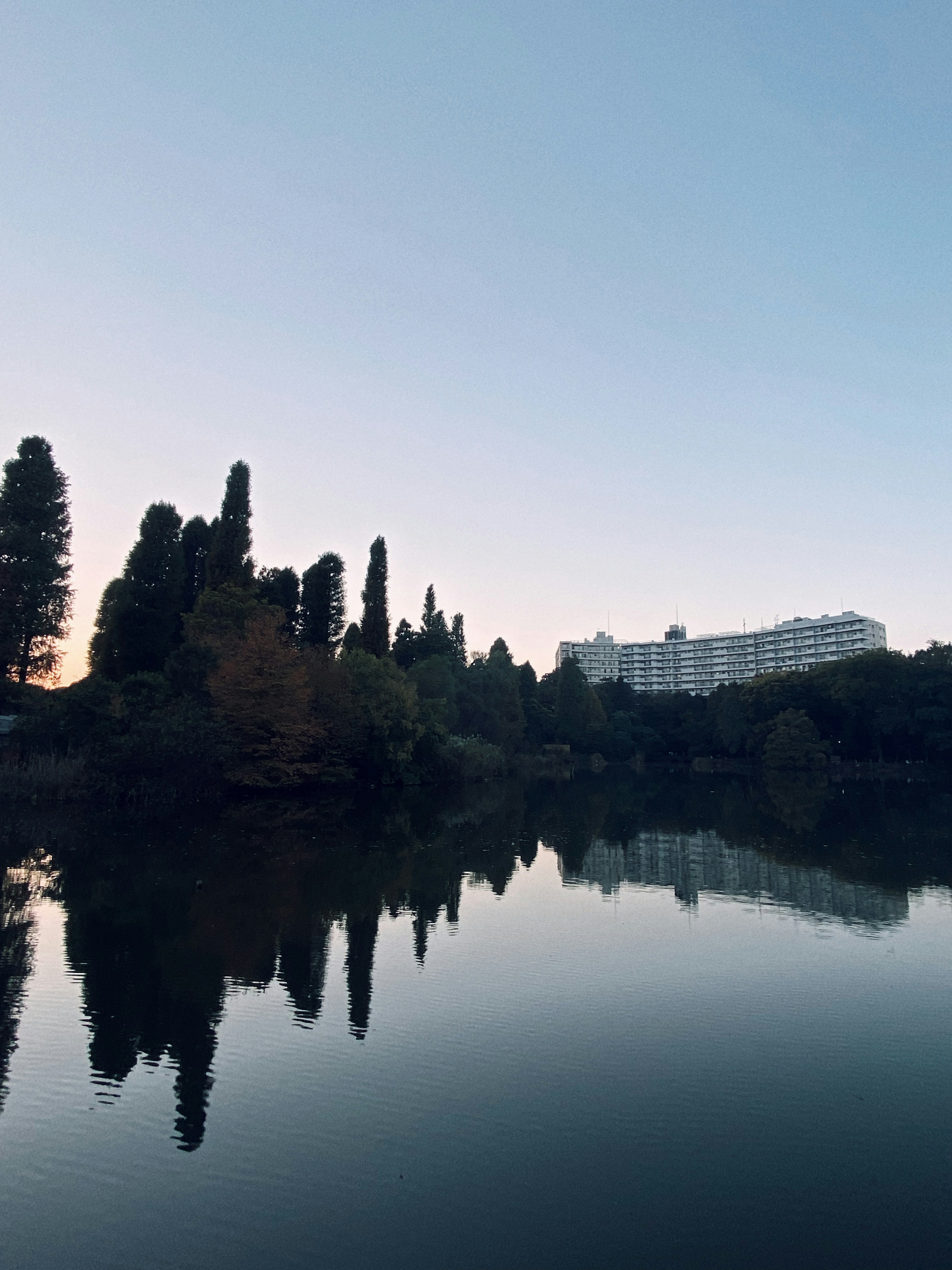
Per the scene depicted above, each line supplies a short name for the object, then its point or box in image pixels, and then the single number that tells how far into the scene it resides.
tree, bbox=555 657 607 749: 110.06
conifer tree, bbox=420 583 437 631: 96.88
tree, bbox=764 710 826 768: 84.75
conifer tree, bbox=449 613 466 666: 98.50
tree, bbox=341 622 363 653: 71.19
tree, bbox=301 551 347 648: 70.06
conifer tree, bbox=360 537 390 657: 69.94
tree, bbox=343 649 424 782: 51.12
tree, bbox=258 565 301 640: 67.88
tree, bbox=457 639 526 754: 80.50
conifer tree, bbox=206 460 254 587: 58.16
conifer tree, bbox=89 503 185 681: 52.97
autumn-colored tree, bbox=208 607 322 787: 41.84
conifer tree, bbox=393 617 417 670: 88.88
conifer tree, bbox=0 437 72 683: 43.94
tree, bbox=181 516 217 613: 64.50
